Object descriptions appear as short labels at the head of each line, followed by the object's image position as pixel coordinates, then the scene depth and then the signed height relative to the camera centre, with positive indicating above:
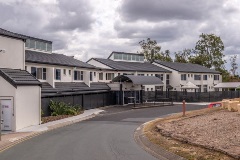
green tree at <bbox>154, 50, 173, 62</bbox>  66.88 +8.70
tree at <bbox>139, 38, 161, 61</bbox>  67.47 +10.89
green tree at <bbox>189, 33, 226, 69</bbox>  66.65 +9.54
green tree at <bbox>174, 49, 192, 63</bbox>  70.28 +9.52
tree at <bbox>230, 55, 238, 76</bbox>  81.89 +6.70
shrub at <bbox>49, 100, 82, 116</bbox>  23.04 -1.95
